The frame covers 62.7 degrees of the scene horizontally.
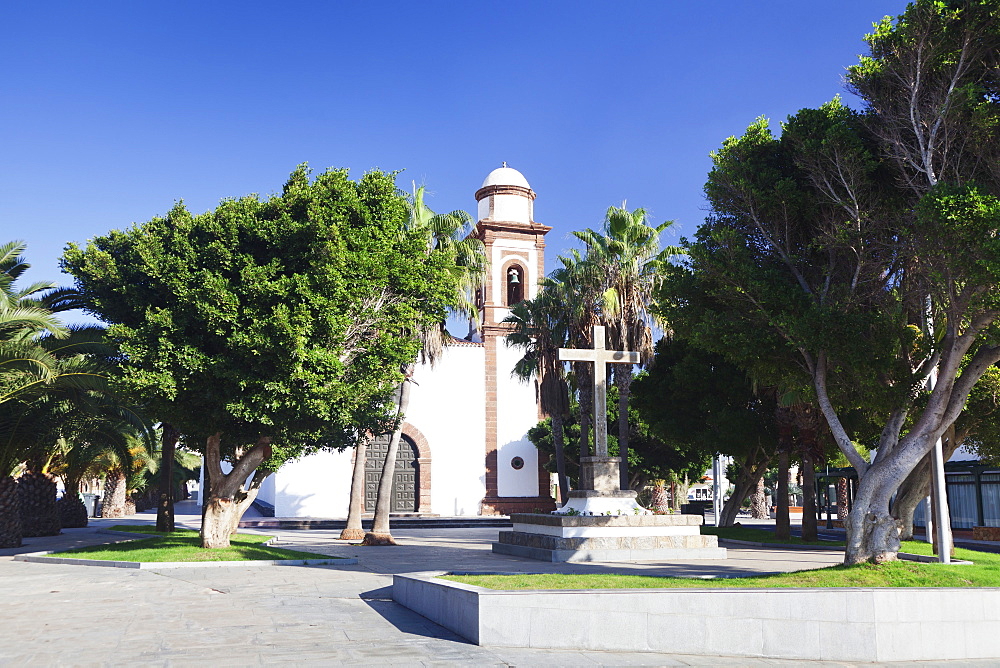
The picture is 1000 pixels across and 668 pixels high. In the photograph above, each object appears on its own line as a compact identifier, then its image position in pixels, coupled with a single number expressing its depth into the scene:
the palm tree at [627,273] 23.78
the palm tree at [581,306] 23.92
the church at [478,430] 38.97
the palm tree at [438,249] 23.30
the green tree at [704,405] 24.05
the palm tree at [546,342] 26.72
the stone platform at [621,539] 17.55
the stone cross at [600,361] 19.30
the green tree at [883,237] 11.64
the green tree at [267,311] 15.79
